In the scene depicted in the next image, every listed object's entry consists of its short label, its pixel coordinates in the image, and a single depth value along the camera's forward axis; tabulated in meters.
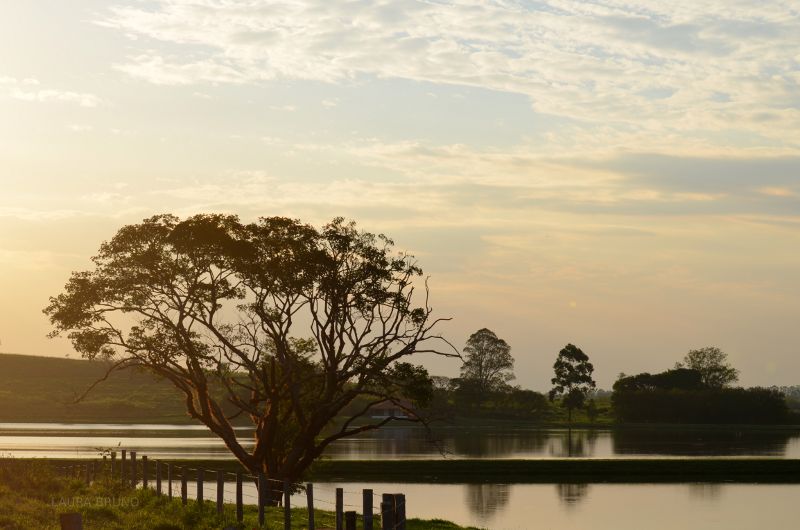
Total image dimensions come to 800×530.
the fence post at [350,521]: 26.28
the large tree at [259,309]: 49.88
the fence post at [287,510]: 30.97
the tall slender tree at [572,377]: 193.12
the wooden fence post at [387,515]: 25.14
